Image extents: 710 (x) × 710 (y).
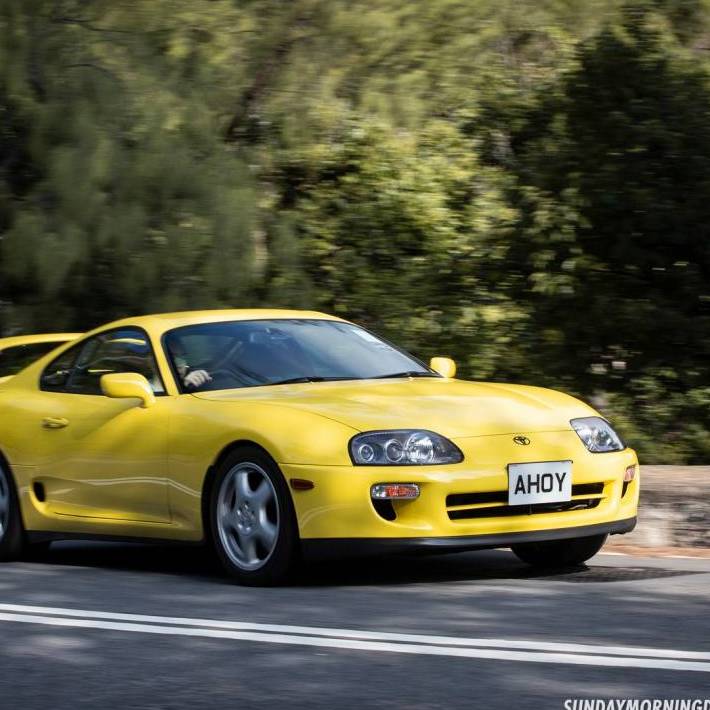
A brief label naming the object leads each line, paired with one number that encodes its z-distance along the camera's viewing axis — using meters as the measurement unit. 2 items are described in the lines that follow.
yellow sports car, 13.71
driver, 15.58
